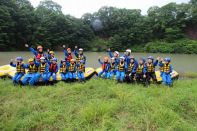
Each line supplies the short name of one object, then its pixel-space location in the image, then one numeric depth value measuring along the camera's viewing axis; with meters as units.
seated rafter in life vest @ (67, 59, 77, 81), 8.46
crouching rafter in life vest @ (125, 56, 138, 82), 8.31
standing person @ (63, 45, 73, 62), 9.75
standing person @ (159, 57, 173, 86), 8.09
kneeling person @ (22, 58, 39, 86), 7.99
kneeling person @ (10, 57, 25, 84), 8.02
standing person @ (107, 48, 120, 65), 9.01
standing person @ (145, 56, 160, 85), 8.16
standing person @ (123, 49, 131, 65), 8.73
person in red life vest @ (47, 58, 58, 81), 8.45
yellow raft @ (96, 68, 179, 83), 8.41
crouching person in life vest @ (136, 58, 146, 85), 8.17
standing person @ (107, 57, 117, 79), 8.88
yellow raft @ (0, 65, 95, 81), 9.00
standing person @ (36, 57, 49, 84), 8.20
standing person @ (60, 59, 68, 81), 8.54
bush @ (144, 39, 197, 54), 30.16
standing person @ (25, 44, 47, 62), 9.05
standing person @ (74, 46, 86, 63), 9.44
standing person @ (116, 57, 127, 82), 8.32
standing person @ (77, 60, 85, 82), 8.52
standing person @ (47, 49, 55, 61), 9.35
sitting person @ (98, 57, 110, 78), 9.10
